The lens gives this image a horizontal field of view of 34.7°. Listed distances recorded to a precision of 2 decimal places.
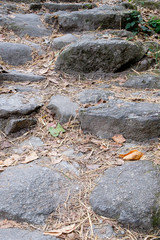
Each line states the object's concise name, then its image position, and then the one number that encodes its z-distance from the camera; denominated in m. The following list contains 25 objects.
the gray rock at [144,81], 2.74
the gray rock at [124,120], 2.03
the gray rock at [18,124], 2.25
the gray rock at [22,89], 2.70
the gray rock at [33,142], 2.11
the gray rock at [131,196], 1.39
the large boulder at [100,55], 2.94
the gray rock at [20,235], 1.32
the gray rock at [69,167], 1.79
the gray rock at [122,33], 3.56
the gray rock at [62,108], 2.31
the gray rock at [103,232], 1.35
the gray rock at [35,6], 4.81
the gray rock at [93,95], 2.46
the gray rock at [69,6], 4.63
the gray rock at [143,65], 3.03
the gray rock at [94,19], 3.78
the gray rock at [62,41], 3.50
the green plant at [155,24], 3.94
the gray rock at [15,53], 3.31
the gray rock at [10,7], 4.63
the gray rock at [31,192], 1.48
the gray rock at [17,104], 2.31
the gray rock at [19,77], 2.91
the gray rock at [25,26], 4.00
